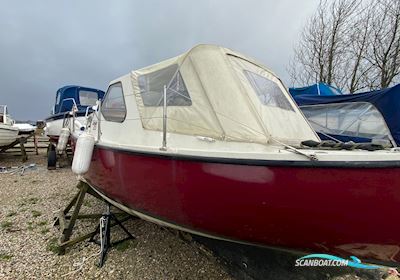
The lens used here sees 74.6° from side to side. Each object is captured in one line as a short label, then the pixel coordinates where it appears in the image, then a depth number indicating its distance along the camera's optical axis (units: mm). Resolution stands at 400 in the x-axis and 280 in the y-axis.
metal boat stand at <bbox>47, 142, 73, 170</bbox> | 8508
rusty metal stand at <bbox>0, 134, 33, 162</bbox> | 9398
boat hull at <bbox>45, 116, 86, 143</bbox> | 9094
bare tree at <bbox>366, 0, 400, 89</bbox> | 10852
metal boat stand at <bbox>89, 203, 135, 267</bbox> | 2963
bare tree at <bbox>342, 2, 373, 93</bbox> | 11656
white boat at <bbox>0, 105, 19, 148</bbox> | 8742
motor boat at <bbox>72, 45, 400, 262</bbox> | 1528
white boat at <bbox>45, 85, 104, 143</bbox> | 9164
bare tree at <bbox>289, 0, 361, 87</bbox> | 12273
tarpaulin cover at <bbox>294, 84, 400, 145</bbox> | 4965
